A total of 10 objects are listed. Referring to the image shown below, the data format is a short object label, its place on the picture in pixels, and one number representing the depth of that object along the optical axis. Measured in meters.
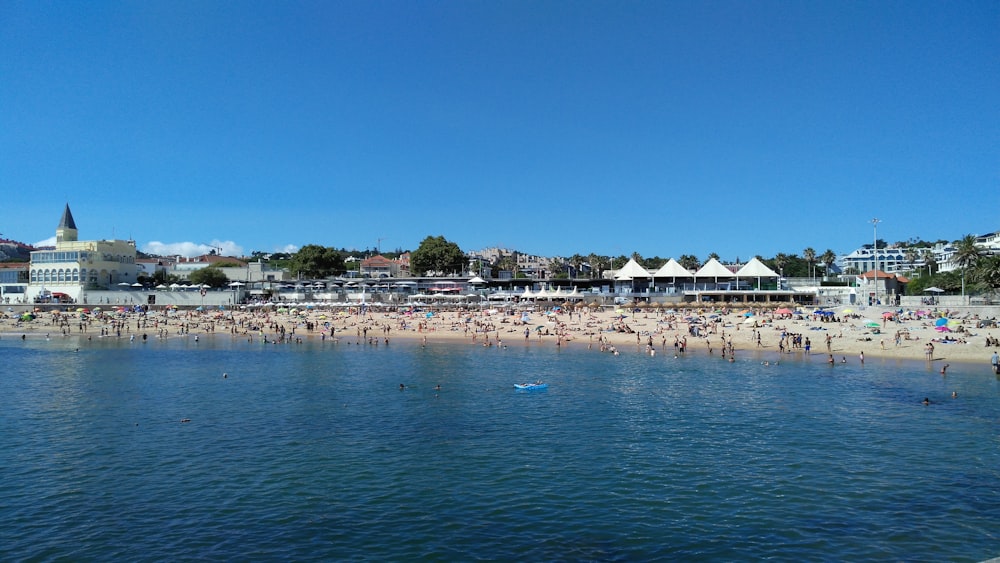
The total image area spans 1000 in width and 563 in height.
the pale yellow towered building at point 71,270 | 83.75
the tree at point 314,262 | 106.81
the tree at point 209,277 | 93.12
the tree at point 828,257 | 114.96
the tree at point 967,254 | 67.56
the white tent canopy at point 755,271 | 82.19
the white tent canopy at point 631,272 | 87.12
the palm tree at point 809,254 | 113.71
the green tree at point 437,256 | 108.69
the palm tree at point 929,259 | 104.89
